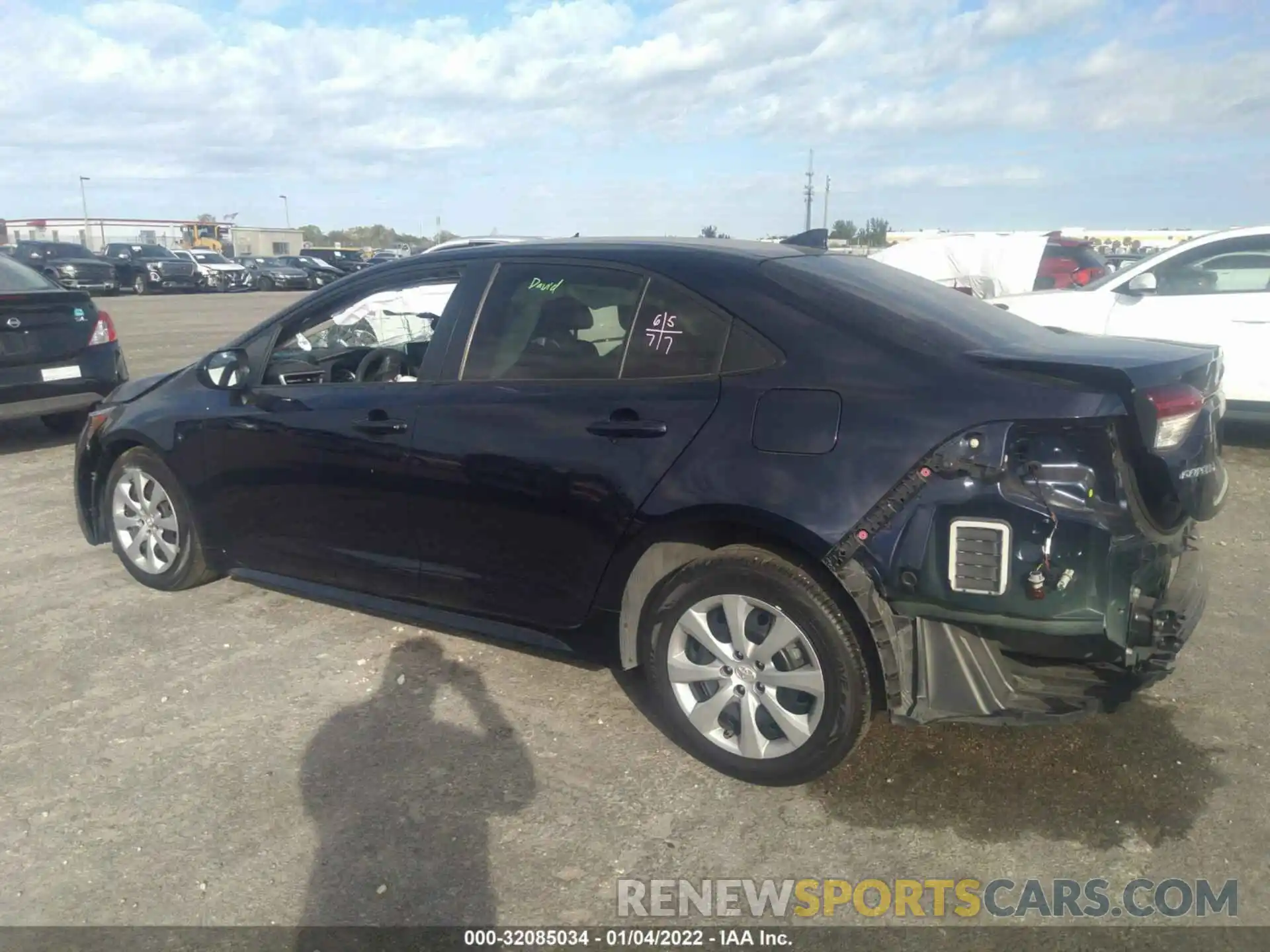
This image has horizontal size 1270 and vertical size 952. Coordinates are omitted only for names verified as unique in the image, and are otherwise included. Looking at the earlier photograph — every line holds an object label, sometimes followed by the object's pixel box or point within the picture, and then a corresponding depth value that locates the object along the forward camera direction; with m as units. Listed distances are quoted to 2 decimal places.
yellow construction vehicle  67.81
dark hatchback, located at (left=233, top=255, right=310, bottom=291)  39.88
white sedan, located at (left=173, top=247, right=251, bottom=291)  38.22
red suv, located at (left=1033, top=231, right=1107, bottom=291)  14.57
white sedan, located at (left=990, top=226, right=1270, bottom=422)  7.68
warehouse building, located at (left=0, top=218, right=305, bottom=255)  66.44
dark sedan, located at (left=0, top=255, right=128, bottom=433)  7.79
